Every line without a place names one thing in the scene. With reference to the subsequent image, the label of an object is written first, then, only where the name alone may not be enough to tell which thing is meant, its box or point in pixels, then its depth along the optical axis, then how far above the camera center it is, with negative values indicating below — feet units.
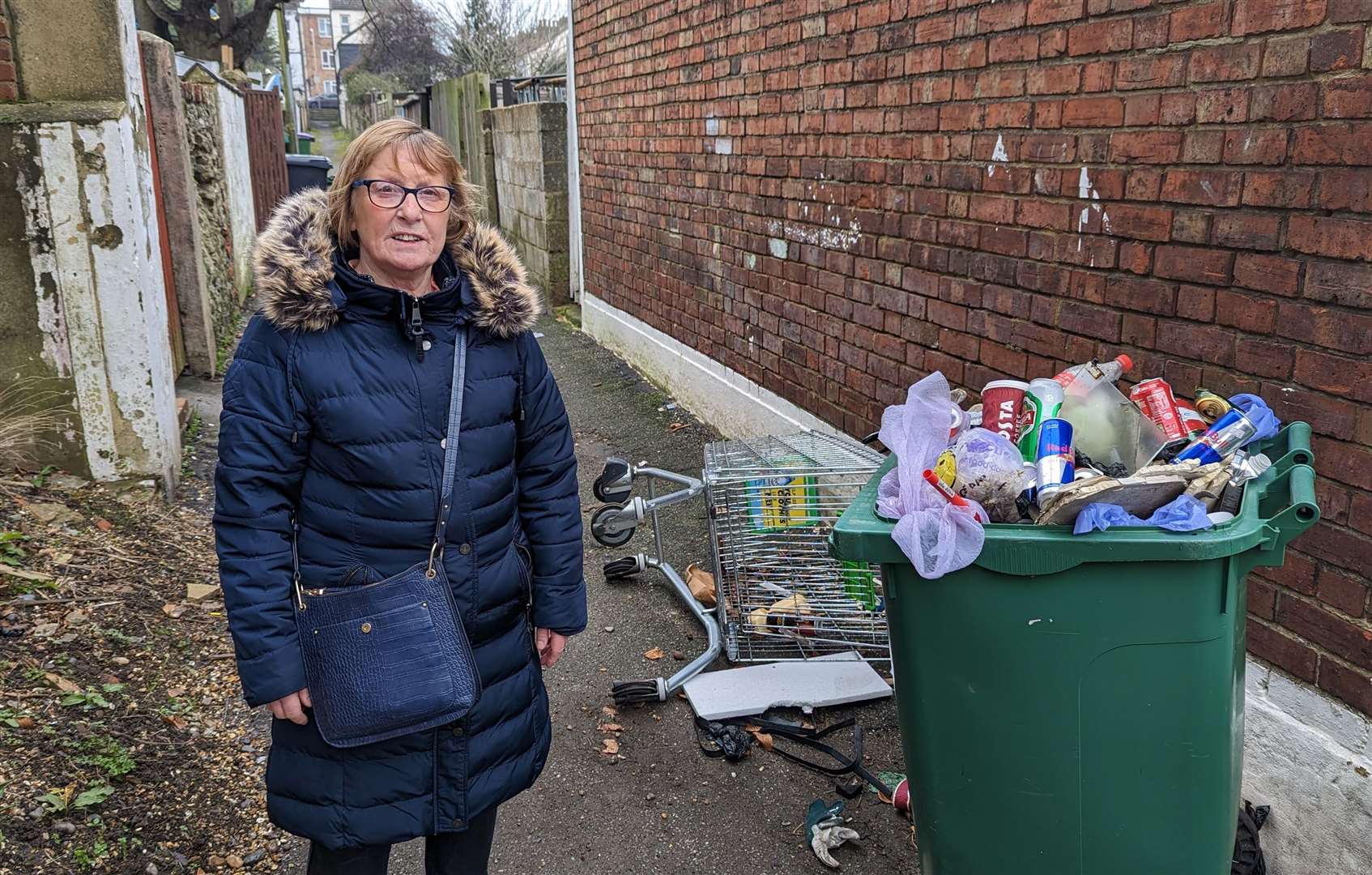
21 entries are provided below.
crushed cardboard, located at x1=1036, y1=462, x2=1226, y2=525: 5.76 -1.71
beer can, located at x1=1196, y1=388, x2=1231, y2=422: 6.97 -1.49
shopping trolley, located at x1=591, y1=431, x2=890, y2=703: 11.42 -4.00
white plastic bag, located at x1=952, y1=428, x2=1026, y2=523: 6.15 -1.69
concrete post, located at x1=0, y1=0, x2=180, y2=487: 14.25 -0.84
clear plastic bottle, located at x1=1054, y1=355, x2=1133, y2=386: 7.26 -1.31
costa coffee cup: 6.76 -1.43
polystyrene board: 11.37 -5.49
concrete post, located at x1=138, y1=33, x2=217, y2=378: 22.27 +0.20
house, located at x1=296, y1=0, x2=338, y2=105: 235.40 +34.06
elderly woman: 6.15 -1.65
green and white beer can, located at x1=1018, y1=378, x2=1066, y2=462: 6.54 -1.41
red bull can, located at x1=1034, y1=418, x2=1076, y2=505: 6.05 -1.61
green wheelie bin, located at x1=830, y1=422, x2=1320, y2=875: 5.72 -2.81
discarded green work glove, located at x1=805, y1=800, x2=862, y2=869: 9.18 -5.70
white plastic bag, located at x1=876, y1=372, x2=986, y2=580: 5.88 -1.84
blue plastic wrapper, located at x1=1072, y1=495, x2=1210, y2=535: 5.63 -1.80
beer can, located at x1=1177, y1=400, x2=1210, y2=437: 6.86 -1.57
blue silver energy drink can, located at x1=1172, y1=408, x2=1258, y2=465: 6.39 -1.59
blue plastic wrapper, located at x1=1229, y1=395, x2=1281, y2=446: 6.60 -1.49
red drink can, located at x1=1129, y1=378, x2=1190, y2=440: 6.74 -1.45
